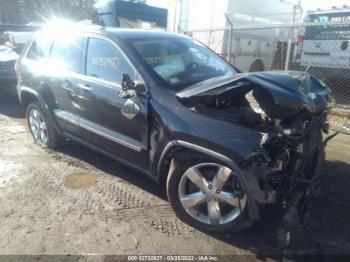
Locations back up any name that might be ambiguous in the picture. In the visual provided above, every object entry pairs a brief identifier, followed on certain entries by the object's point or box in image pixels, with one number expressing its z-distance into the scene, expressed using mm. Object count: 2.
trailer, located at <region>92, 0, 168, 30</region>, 13695
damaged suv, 2703
